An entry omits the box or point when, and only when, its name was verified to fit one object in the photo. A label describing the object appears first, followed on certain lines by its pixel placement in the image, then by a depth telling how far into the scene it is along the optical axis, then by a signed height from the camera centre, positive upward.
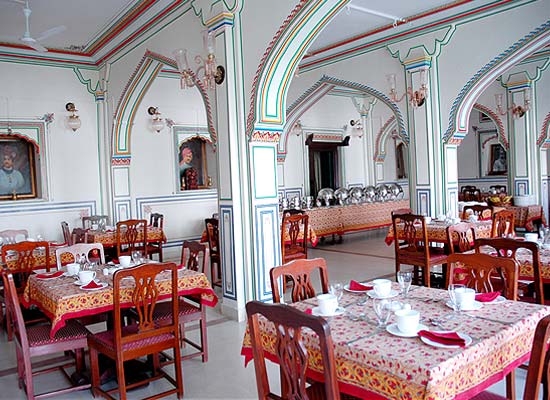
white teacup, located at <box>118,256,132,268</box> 3.92 -0.52
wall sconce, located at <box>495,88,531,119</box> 9.34 +1.34
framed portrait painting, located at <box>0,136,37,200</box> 7.92 +0.51
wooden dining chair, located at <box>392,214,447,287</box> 5.39 -0.77
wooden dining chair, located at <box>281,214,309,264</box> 5.98 -0.62
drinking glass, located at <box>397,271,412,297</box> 2.64 -0.52
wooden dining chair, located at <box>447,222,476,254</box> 4.94 -0.60
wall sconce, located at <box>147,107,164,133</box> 8.91 +1.37
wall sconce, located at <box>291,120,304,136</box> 11.71 +1.41
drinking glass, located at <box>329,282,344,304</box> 2.59 -0.55
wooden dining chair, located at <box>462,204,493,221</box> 6.61 -0.43
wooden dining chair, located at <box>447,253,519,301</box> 2.62 -0.50
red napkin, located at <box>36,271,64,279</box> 3.77 -0.58
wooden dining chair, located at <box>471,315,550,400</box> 1.63 -0.63
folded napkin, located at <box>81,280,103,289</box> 3.37 -0.60
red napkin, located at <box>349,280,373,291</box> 2.90 -0.60
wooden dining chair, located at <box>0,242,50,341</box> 4.54 -0.61
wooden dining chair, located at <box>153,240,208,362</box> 3.66 -0.88
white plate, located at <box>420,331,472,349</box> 1.89 -0.62
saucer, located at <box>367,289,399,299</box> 2.71 -0.61
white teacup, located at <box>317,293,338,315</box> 2.42 -0.58
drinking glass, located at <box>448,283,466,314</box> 2.38 -0.57
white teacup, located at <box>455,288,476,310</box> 2.37 -0.57
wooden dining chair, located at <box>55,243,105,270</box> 4.28 -0.45
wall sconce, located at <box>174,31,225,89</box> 4.77 +1.25
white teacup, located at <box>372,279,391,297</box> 2.71 -0.57
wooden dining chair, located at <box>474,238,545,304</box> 3.29 -0.49
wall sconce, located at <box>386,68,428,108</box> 6.43 +1.21
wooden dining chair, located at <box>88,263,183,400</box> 3.01 -0.89
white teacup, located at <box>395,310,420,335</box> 2.07 -0.59
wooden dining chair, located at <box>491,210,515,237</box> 5.02 -0.46
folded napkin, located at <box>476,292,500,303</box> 2.46 -0.59
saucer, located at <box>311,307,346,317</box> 2.43 -0.62
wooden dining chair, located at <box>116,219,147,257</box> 6.70 -0.54
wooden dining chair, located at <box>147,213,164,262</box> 7.23 -0.78
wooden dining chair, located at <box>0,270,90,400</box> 3.04 -0.90
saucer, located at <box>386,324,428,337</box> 2.05 -0.62
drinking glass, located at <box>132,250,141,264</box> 4.01 -0.50
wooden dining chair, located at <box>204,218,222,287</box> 6.13 -0.64
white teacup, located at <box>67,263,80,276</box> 3.79 -0.54
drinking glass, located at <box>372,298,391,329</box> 2.21 -0.58
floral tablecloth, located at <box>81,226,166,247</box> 6.73 -0.56
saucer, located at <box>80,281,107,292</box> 3.33 -0.61
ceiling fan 5.24 +1.78
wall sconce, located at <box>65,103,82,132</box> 8.05 +1.30
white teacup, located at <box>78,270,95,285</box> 3.47 -0.55
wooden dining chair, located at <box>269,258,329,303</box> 2.87 -0.53
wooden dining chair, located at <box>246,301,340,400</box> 1.76 -0.62
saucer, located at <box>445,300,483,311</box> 2.37 -0.61
